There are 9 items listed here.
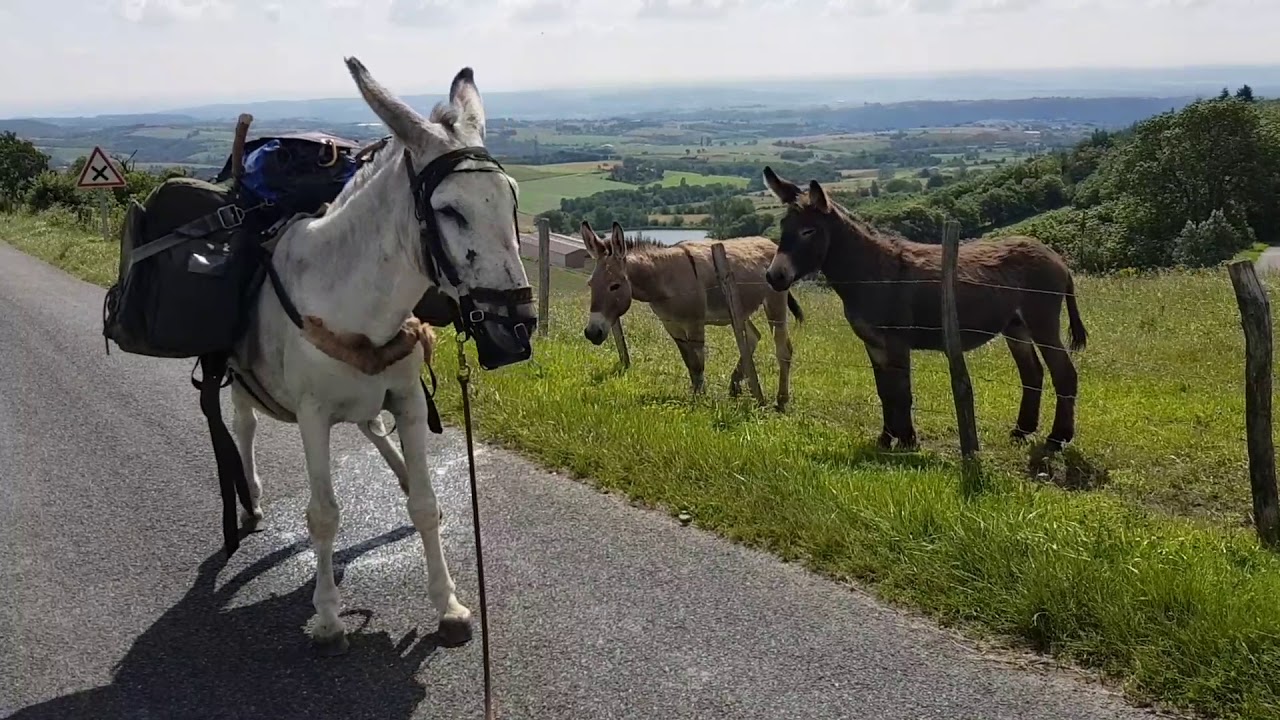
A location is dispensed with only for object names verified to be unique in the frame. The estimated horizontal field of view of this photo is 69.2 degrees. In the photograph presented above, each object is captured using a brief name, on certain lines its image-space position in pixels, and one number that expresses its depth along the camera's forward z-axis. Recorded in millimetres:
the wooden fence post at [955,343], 5980
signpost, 19031
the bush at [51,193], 33281
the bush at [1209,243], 36500
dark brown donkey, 7250
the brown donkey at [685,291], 9383
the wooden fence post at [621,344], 9891
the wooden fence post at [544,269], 12227
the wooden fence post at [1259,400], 4582
